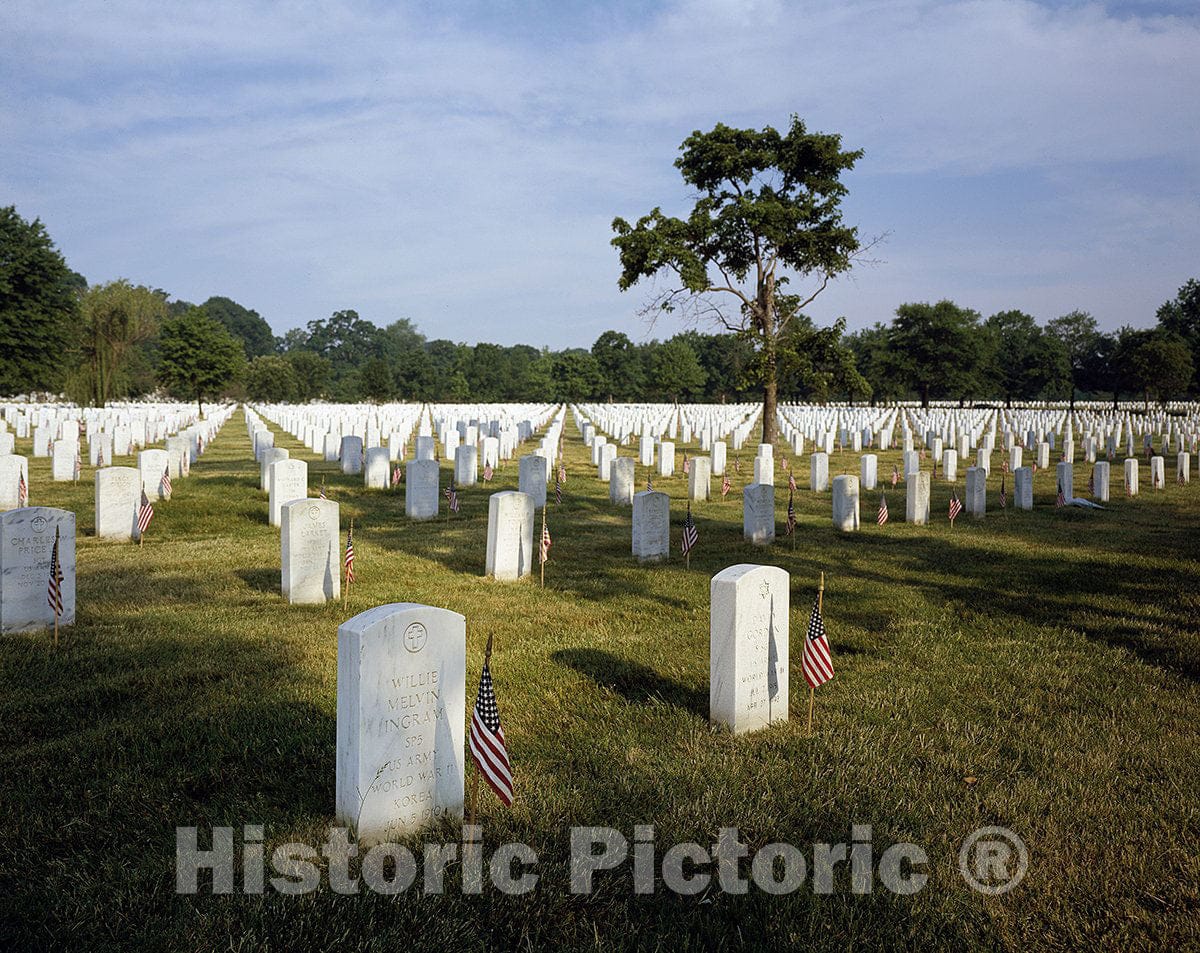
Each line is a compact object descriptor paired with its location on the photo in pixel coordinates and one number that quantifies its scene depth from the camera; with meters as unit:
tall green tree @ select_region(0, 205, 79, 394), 39.38
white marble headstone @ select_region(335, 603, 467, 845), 4.32
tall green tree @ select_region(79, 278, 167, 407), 52.38
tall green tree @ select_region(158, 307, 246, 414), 57.53
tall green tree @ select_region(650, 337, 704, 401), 103.12
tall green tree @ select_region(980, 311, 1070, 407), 94.31
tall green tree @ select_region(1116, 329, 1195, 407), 66.56
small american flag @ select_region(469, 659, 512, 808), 4.33
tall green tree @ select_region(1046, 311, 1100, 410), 98.62
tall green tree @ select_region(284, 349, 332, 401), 106.62
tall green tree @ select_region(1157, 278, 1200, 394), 84.44
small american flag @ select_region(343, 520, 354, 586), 9.21
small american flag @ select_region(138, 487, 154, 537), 12.59
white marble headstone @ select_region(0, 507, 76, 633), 7.77
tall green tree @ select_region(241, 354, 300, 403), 100.94
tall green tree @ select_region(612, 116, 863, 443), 30.02
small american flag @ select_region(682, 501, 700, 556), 11.91
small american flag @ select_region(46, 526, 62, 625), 7.52
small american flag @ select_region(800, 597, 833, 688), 6.07
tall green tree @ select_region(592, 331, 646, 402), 113.44
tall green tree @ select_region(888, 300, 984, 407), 86.44
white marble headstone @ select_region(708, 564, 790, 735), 6.00
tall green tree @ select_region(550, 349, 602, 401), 107.31
